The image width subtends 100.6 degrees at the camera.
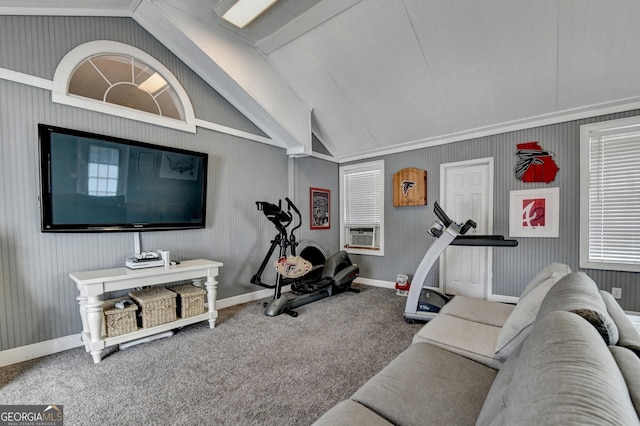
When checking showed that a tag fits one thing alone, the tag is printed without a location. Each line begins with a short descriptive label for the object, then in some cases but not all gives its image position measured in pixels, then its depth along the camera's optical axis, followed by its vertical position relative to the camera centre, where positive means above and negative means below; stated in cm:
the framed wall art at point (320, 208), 484 +1
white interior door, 382 -10
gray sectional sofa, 54 -49
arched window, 248 +130
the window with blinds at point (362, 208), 489 +1
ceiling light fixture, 274 +212
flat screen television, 231 +25
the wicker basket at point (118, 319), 230 -97
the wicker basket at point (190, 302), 275 -98
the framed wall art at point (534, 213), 334 -6
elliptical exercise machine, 339 -108
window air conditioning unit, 504 -55
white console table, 217 -70
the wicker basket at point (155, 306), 250 -94
